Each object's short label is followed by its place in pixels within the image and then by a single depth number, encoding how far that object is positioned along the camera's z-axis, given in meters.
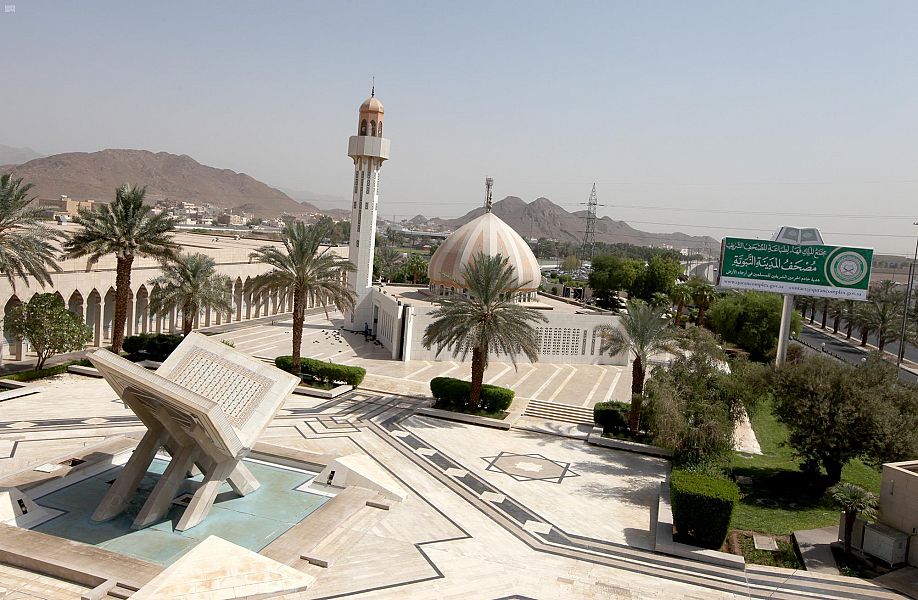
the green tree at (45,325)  23.62
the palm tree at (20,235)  21.73
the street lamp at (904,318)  42.12
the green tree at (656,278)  55.50
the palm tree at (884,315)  45.50
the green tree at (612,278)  58.16
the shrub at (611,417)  21.81
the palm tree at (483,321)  22.31
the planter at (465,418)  22.28
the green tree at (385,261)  66.31
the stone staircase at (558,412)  23.81
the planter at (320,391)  24.28
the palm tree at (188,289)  27.27
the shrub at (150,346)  27.89
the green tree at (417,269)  56.68
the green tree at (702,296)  48.56
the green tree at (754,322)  41.41
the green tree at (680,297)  49.34
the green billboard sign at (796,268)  28.83
